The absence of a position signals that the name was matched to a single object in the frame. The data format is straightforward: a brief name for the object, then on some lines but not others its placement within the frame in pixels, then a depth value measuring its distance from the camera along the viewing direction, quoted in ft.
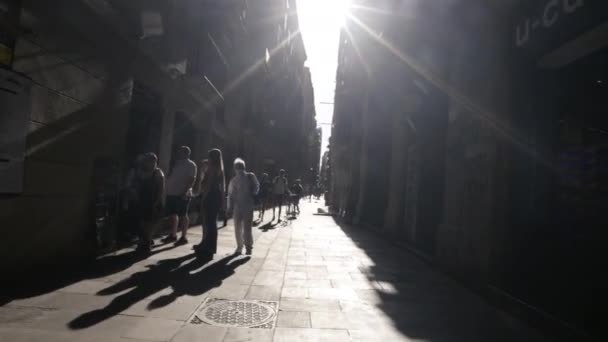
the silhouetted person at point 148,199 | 23.00
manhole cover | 12.10
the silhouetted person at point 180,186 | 26.08
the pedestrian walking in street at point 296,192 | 64.03
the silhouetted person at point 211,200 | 22.25
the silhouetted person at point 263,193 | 52.12
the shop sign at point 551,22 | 13.45
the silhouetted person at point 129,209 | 23.36
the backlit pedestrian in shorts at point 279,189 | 50.52
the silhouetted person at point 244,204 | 24.39
